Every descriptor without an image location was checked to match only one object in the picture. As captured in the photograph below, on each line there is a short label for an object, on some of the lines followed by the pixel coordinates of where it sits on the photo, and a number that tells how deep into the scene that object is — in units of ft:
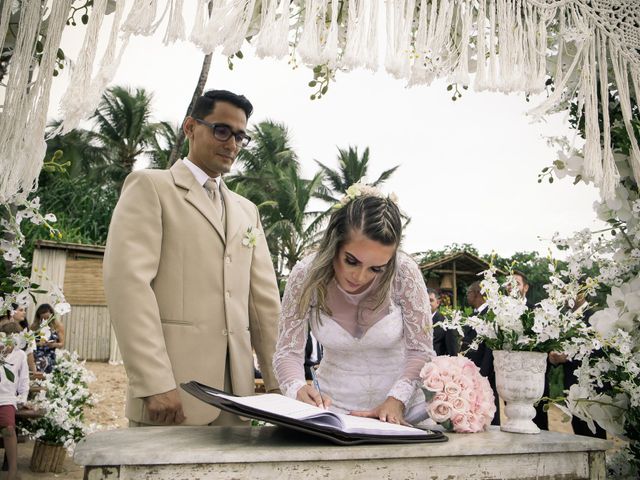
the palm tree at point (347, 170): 90.12
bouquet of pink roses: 6.24
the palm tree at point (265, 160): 83.82
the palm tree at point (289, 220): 77.66
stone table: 4.50
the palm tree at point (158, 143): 80.38
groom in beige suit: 7.63
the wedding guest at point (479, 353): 19.75
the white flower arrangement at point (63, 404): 19.85
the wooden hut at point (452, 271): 56.31
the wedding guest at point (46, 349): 26.76
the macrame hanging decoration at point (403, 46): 5.29
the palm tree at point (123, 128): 82.99
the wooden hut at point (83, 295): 49.85
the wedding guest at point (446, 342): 21.02
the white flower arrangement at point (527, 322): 6.61
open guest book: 4.86
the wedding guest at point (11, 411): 17.56
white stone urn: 6.49
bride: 7.30
